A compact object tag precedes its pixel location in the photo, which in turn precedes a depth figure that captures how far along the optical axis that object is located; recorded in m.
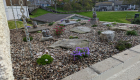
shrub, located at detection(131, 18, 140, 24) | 7.83
